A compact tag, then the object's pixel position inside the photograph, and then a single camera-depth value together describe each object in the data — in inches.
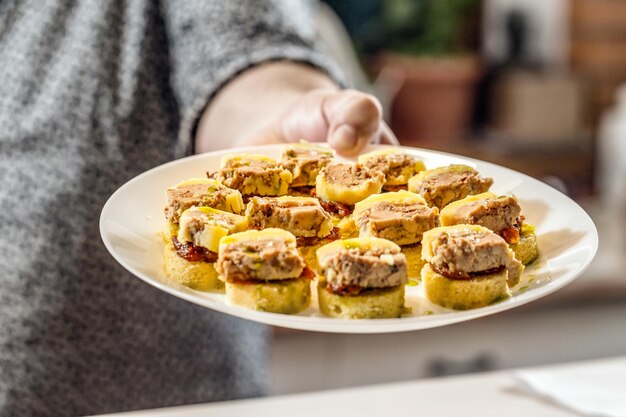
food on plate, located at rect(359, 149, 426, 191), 34.9
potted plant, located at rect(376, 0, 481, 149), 109.0
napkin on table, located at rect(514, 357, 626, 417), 43.7
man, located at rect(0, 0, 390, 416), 46.9
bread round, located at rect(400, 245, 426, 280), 30.4
